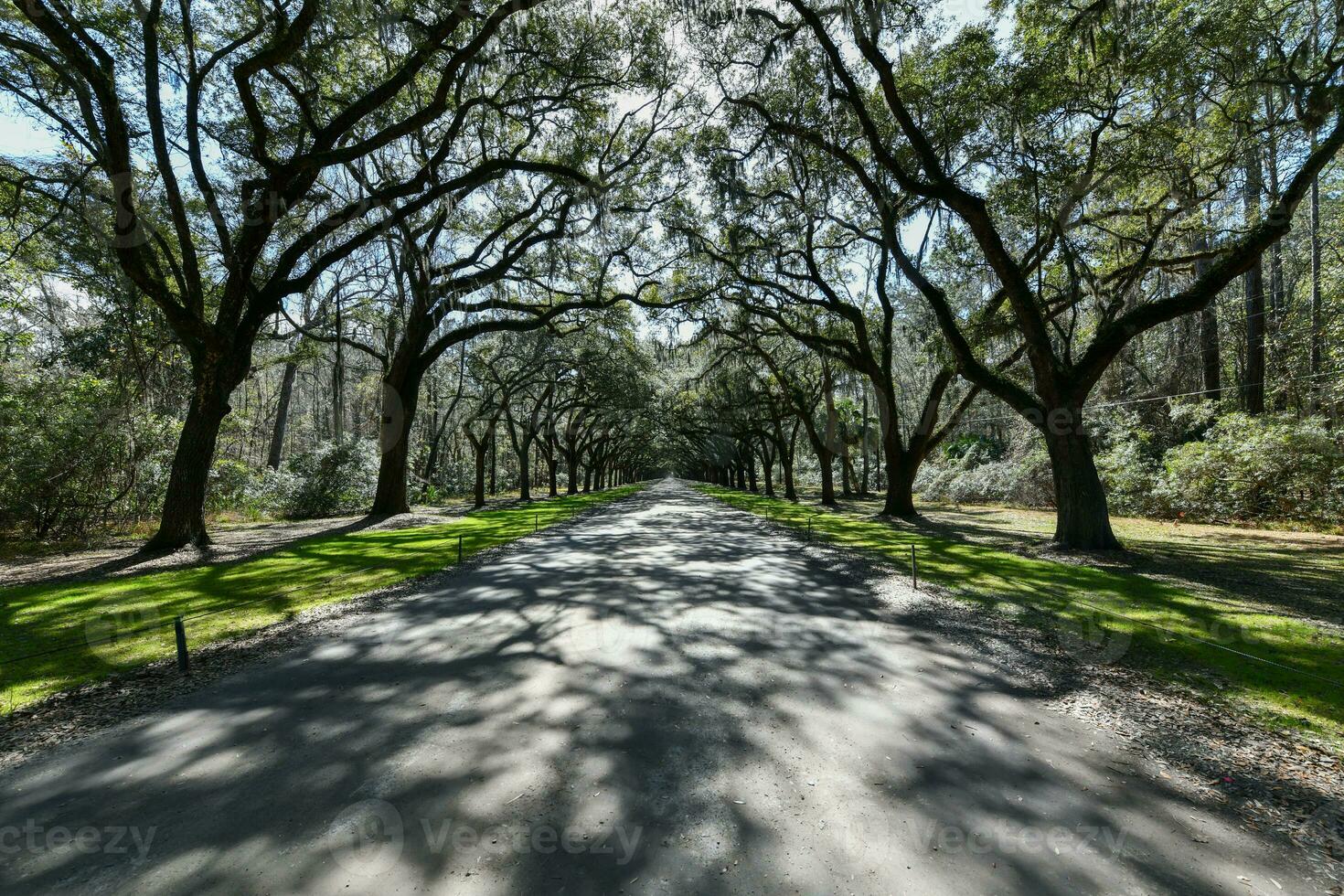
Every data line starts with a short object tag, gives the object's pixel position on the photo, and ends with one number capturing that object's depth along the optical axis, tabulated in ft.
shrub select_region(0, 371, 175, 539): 39.40
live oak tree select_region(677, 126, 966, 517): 48.16
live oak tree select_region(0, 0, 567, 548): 30.86
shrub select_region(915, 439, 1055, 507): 80.38
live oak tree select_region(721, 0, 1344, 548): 30.27
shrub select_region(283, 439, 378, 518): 71.46
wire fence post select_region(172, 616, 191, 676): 15.62
